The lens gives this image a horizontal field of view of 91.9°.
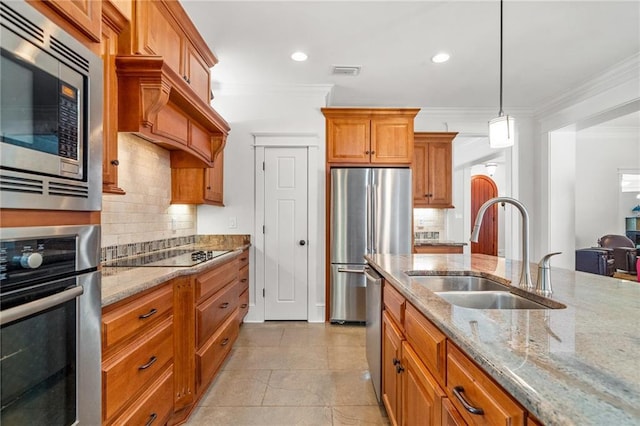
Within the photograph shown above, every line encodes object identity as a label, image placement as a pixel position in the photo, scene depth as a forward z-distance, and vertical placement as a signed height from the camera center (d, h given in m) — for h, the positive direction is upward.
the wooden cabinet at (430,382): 0.71 -0.54
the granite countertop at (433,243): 4.28 -0.41
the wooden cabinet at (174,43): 1.84 +1.23
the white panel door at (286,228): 3.69 -0.17
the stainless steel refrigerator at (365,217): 3.52 -0.04
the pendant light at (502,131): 2.14 +0.58
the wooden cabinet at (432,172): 4.52 +0.61
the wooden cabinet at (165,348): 1.23 -0.69
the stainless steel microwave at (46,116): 0.75 +0.28
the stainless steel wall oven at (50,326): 0.77 -0.32
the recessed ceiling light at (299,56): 2.99 +1.54
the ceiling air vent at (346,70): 3.24 +1.54
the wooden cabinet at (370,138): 3.70 +0.91
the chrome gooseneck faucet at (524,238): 1.35 -0.11
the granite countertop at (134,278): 1.23 -0.32
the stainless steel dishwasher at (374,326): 1.92 -0.75
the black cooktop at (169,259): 1.98 -0.33
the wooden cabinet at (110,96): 1.60 +0.63
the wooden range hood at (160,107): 1.71 +0.71
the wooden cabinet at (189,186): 2.99 +0.27
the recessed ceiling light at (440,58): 3.01 +1.55
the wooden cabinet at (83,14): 0.91 +0.63
